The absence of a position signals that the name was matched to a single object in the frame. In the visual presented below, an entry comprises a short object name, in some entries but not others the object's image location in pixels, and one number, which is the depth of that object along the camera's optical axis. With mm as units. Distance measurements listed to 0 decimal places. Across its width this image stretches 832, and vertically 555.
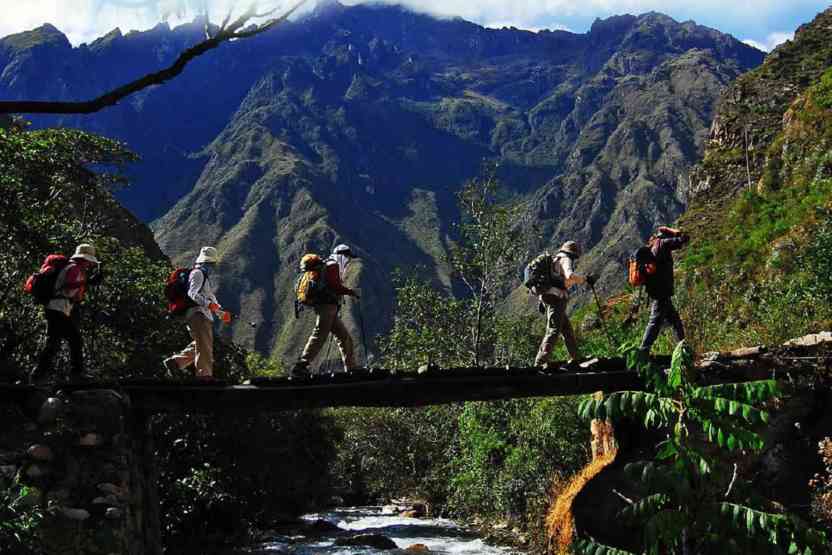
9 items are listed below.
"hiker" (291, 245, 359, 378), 11516
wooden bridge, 10609
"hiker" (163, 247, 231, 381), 10938
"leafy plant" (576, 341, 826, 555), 5375
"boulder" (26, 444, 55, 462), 9727
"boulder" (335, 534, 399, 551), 23531
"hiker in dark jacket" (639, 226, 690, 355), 11688
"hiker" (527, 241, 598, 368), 12195
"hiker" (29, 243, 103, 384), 10328
